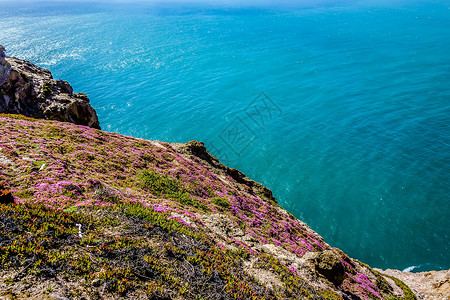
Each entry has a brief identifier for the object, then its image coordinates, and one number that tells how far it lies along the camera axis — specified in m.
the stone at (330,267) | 20.17
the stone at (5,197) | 12.53
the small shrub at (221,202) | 24.83
